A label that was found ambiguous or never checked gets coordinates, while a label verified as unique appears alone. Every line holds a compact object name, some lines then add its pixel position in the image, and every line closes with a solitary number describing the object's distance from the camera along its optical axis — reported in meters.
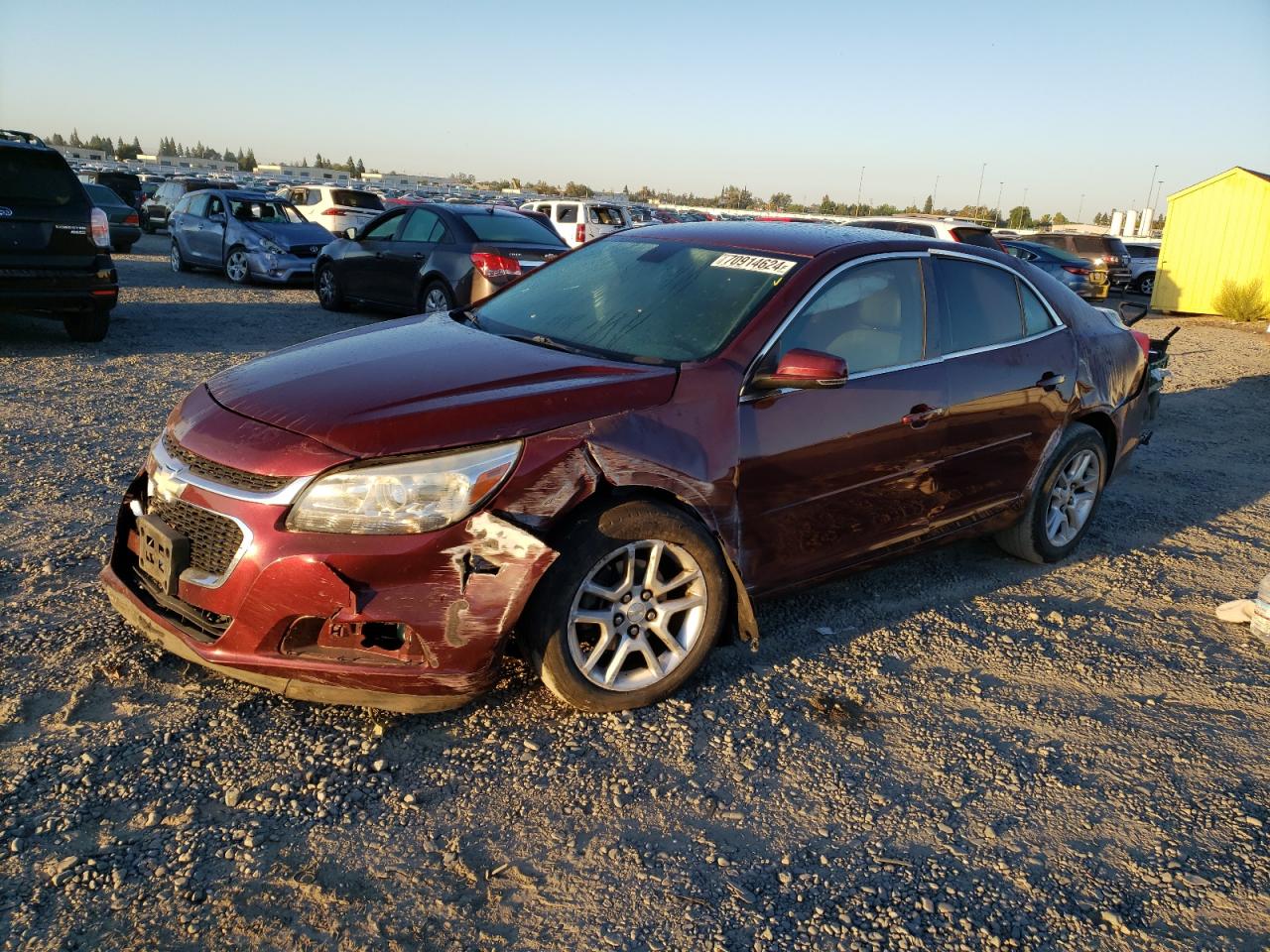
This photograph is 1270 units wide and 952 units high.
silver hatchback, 15.59
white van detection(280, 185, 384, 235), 21.25
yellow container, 20.30
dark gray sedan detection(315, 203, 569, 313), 11.20
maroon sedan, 2.98
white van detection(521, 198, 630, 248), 21.33
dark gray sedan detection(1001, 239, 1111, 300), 21.09
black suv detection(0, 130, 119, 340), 8.61
